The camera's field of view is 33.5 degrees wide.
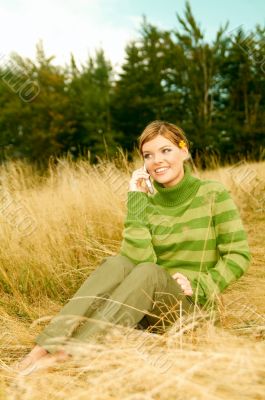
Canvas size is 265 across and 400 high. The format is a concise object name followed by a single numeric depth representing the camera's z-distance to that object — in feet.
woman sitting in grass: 6.10
